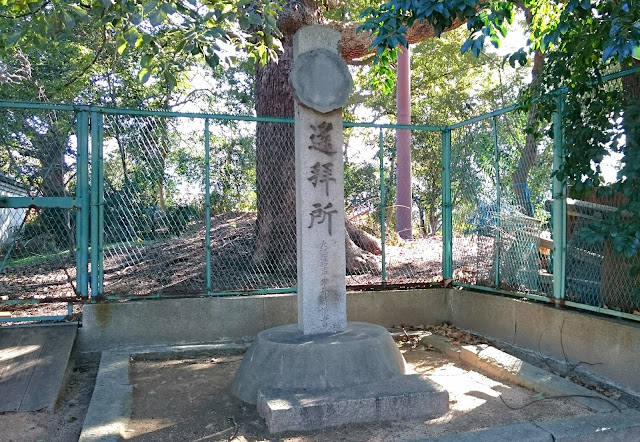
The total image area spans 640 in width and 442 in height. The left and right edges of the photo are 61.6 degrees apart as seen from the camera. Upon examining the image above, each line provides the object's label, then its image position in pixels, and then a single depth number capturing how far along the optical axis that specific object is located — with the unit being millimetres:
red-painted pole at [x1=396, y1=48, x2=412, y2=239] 14211
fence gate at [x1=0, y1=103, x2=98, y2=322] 5898
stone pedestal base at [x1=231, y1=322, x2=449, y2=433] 3936
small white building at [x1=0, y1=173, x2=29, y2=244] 6195
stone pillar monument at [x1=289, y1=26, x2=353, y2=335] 4914
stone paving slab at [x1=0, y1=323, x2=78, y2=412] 4484
